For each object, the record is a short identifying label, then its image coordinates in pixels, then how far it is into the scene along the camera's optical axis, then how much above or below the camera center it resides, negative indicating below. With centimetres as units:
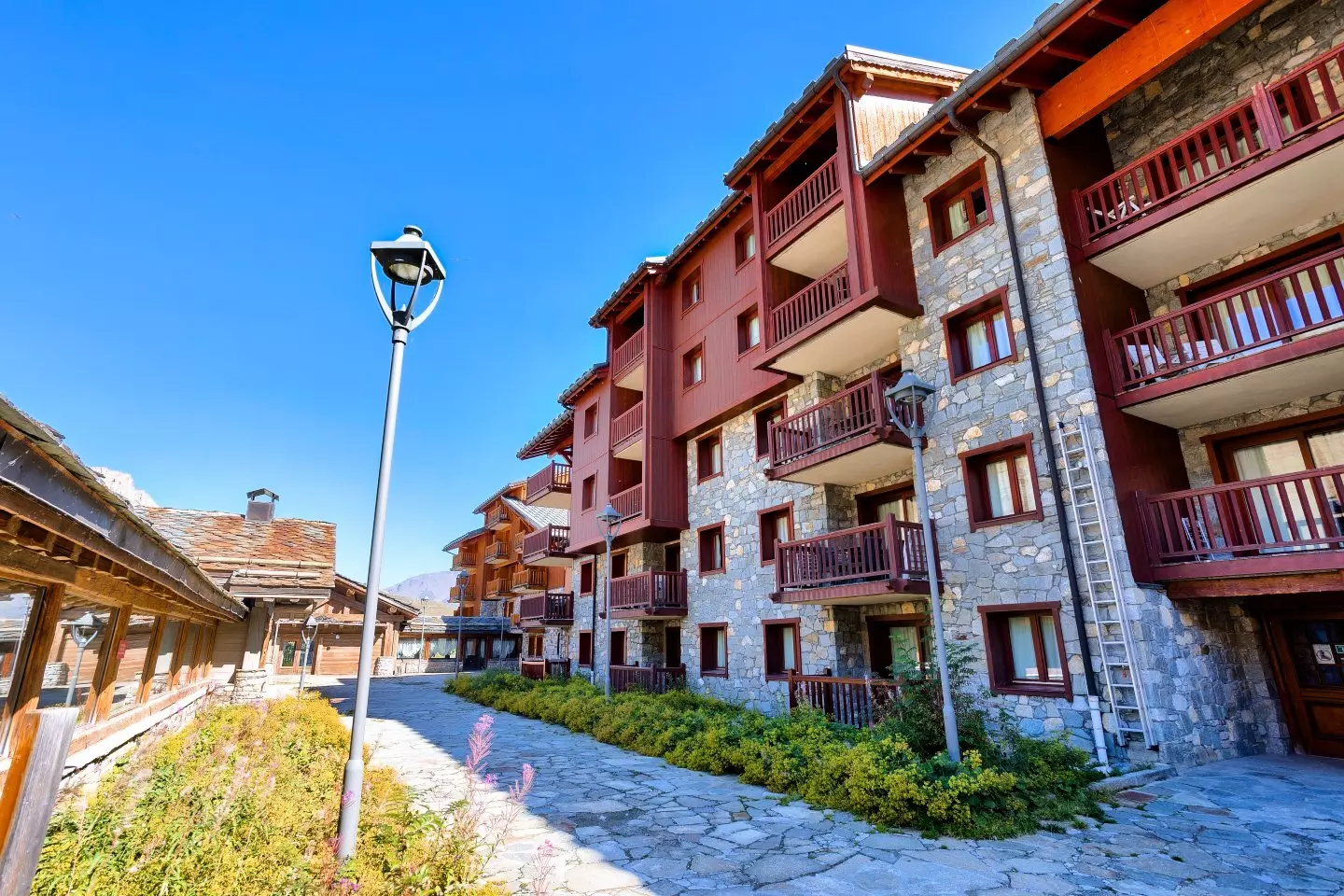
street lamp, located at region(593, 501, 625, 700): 1577 +294
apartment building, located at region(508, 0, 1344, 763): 902 +413
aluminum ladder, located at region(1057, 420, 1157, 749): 886 +69
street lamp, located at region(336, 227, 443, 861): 525 +286
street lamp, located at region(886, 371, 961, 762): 780 +184
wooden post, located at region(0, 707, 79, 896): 176 -37
